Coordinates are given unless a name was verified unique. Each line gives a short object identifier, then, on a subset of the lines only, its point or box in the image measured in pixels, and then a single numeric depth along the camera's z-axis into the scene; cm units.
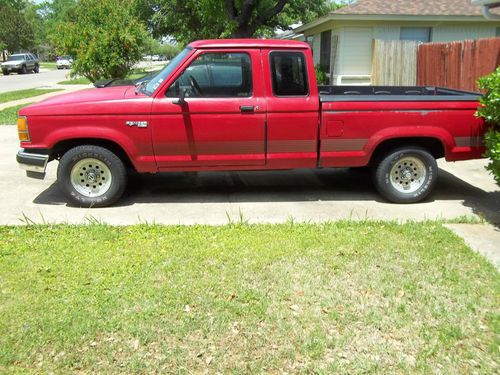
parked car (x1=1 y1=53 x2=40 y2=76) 4119
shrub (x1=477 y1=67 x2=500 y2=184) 512
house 1532
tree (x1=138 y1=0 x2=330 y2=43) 1973
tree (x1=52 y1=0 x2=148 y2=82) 1481
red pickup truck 560
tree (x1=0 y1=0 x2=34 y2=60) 6078
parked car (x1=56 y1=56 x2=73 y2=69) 5425
